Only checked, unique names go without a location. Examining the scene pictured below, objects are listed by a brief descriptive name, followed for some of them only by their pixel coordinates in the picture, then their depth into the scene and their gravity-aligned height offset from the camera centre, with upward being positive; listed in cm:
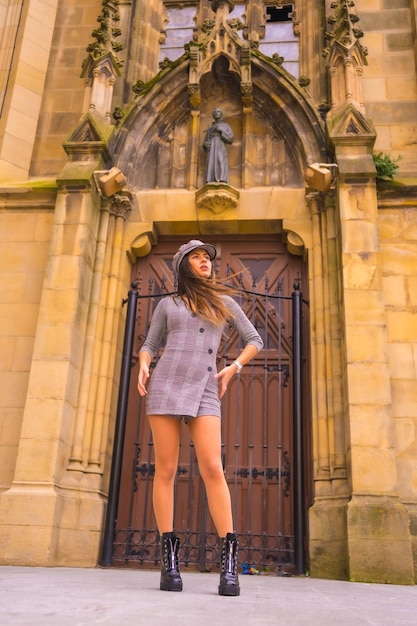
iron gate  614 +84
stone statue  769 +489
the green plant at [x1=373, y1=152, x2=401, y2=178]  706 +422
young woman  313 +82
